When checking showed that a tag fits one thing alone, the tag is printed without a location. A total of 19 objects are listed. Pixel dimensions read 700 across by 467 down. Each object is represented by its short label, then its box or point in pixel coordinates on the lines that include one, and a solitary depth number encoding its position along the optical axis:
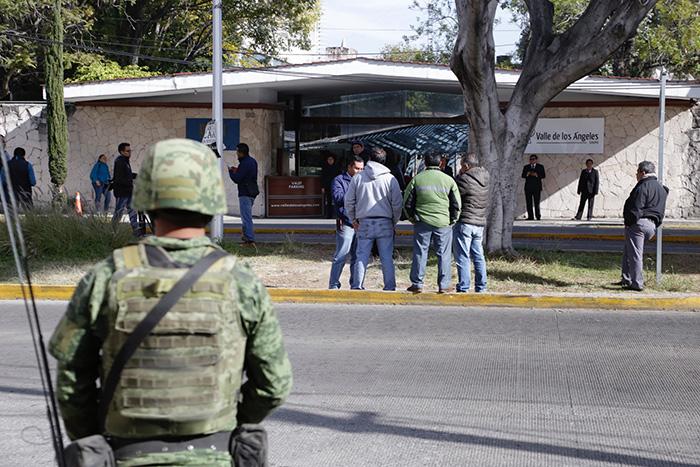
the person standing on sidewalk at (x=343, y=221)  11.81
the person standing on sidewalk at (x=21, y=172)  19.44
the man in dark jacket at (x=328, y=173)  24.01
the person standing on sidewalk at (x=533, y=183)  24.17
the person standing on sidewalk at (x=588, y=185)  23.91
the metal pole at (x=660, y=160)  11.80
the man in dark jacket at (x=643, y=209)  11.71
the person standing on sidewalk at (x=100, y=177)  23.21
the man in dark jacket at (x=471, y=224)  11.53
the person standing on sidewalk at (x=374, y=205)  11.20
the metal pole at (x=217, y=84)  16.19
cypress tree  24.62
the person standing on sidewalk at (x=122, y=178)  16.84
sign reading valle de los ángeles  24.94
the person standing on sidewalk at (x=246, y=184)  16.12
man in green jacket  11.09
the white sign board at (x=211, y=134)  15.84
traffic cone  15.05
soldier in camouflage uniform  2.66
